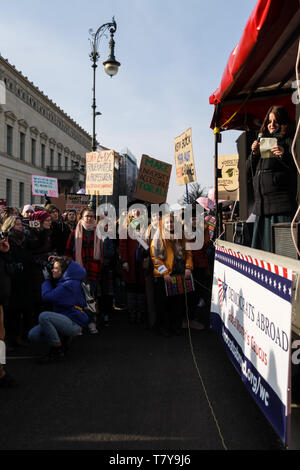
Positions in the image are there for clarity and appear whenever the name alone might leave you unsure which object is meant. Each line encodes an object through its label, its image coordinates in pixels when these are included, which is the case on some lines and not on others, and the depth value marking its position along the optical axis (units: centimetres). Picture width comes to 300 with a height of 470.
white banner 252
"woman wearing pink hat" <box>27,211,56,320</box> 632
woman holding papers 388
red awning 290
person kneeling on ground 528
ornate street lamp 1391
